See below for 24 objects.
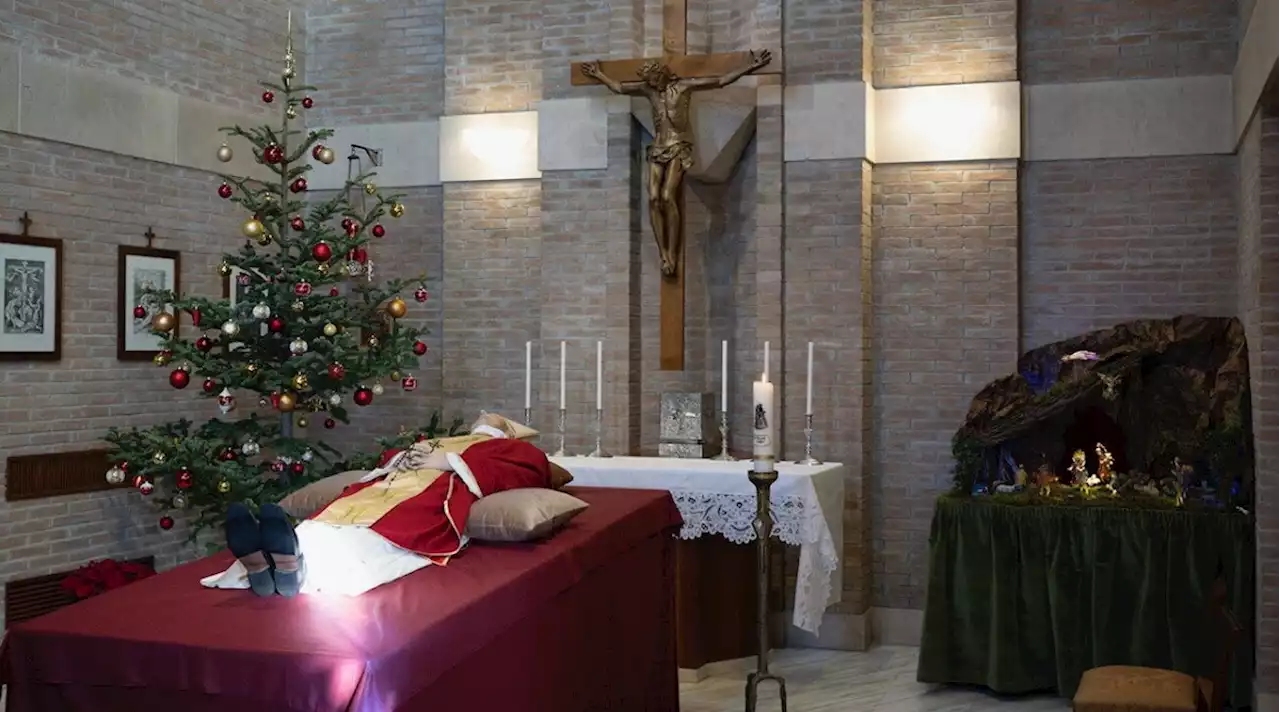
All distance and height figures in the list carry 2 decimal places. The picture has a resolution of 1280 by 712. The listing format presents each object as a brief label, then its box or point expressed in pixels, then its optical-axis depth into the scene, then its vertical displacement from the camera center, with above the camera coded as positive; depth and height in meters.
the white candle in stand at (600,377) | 7.19 -0.08
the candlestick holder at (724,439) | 6.92 -0.41
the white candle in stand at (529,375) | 7.45 -0.08
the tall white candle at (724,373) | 6.87 -0.05
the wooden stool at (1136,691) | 4.26 -1.11
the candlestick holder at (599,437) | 7.20 -0.42
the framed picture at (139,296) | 7.41 +0.35
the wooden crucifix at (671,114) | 6.98 +1.40
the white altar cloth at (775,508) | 6.09 -0.70
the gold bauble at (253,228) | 6.75 +0.69
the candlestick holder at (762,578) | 4.84 -0.86
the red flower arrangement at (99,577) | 6.74 -1.20
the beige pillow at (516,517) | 4.08 -0.50
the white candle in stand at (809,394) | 6.75 -0.15
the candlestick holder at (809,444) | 6.88 -0.43
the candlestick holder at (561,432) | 7.20 -0.40
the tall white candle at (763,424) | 4.83 -0.23
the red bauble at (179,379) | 6.61 -0.11
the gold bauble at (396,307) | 7.13 +0.30
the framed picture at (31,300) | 6.68 +0.30
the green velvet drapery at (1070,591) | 5.86 -1.06
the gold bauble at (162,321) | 6.56 +0.19
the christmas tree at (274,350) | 6.75 +0.05
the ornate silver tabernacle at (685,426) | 7.09 -0.35
